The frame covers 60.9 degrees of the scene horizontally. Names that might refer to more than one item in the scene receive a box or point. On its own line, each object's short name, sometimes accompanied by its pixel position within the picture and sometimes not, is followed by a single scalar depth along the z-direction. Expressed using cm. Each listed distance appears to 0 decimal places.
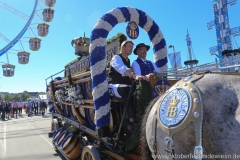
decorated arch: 313
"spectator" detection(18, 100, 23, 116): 2242
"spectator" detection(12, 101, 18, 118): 2121
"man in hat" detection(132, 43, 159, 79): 310
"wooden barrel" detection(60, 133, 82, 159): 454
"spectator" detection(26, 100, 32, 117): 2214
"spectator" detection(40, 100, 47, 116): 2112
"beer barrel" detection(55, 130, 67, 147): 523
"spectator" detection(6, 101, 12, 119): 1958
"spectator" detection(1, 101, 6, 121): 1849
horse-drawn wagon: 147
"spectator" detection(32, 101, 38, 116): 2186
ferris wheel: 2019
